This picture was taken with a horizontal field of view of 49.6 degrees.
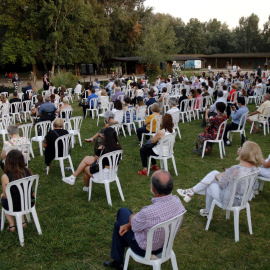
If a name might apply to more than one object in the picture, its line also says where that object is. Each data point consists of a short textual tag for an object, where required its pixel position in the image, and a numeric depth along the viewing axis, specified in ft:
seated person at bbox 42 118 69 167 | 17.98
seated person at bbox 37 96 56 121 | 26.11
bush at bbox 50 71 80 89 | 62.11
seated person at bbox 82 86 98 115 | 35.96
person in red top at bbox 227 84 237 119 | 35.23
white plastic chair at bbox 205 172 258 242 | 10.93
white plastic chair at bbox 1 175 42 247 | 10.74
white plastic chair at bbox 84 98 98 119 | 35.85
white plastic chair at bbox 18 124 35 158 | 21.03
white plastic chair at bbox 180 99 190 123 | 32.02
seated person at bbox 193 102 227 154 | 20.85
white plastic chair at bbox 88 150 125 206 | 13.91
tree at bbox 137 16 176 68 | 89.03
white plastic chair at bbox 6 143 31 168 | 16.46
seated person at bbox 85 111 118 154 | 16.19
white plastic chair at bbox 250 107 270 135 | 26.58
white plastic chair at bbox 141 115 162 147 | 21.52
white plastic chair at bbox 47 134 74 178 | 17.69
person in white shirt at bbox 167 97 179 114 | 24.96
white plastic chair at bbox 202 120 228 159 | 20.78
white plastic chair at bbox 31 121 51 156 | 22.16
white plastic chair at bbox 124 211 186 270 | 7.89
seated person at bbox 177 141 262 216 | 11.18
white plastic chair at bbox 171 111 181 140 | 24.81
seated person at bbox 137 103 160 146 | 21.22
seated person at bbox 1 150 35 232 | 11.16
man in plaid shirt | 8.12
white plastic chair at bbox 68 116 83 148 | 23.88
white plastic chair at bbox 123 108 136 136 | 27.36
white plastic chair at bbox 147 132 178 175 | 17.15
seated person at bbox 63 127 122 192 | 14.30
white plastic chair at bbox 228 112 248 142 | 23.41
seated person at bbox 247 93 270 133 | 26.61
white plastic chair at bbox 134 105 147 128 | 27.58
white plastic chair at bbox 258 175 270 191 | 14.13
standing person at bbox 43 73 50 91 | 59.12
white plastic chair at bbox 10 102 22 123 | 34.06
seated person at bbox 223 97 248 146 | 23.48
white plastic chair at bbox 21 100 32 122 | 35.02
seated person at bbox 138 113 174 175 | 17.30
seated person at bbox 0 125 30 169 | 16.67
